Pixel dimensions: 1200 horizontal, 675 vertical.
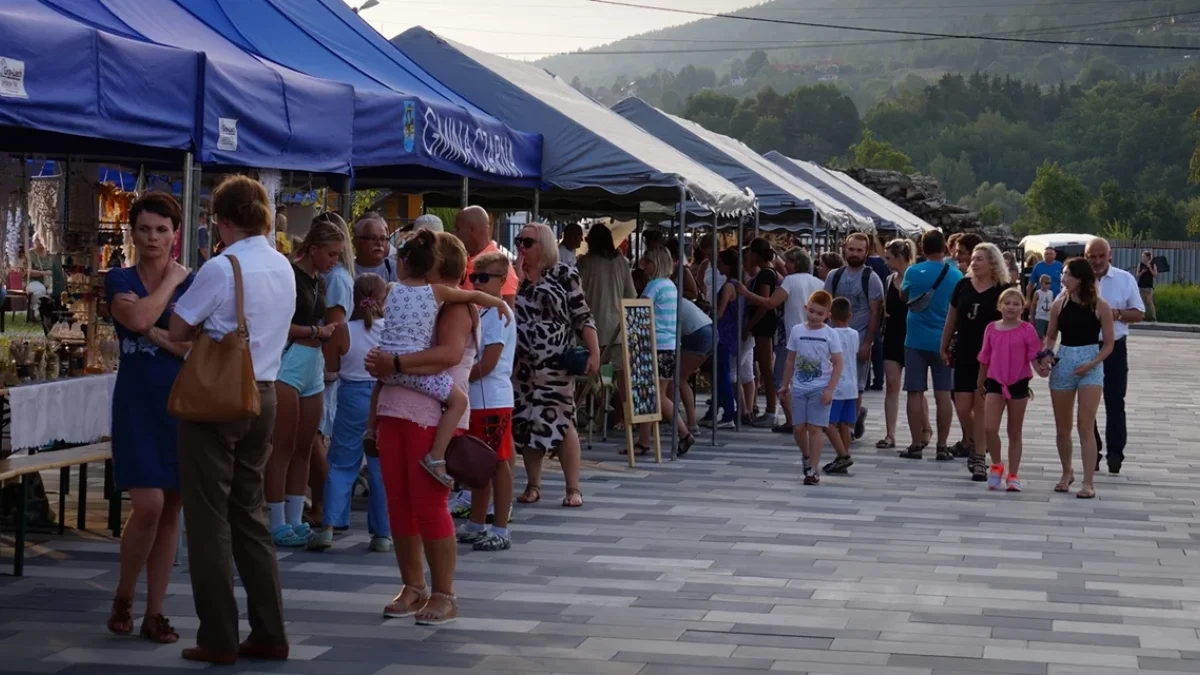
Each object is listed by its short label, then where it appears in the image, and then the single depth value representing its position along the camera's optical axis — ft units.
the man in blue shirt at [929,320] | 43.32
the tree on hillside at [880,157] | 325.95
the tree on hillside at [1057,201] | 312.50
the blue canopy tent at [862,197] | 97.19
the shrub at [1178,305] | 156.97
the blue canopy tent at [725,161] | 61.05
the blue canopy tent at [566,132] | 41.52
